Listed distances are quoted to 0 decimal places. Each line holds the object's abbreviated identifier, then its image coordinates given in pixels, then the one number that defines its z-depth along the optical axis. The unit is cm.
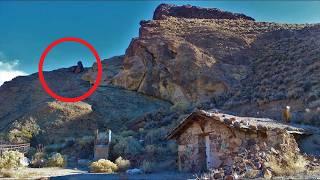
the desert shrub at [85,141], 3159
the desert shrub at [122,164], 2389
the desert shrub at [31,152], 3089
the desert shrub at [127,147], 2723
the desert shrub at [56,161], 2638
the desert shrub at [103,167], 2328
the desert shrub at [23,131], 3694
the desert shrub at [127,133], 3420
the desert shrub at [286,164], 1305
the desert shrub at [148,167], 2213
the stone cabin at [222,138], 1680
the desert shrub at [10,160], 2170
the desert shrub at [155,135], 3023
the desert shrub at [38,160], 2659
